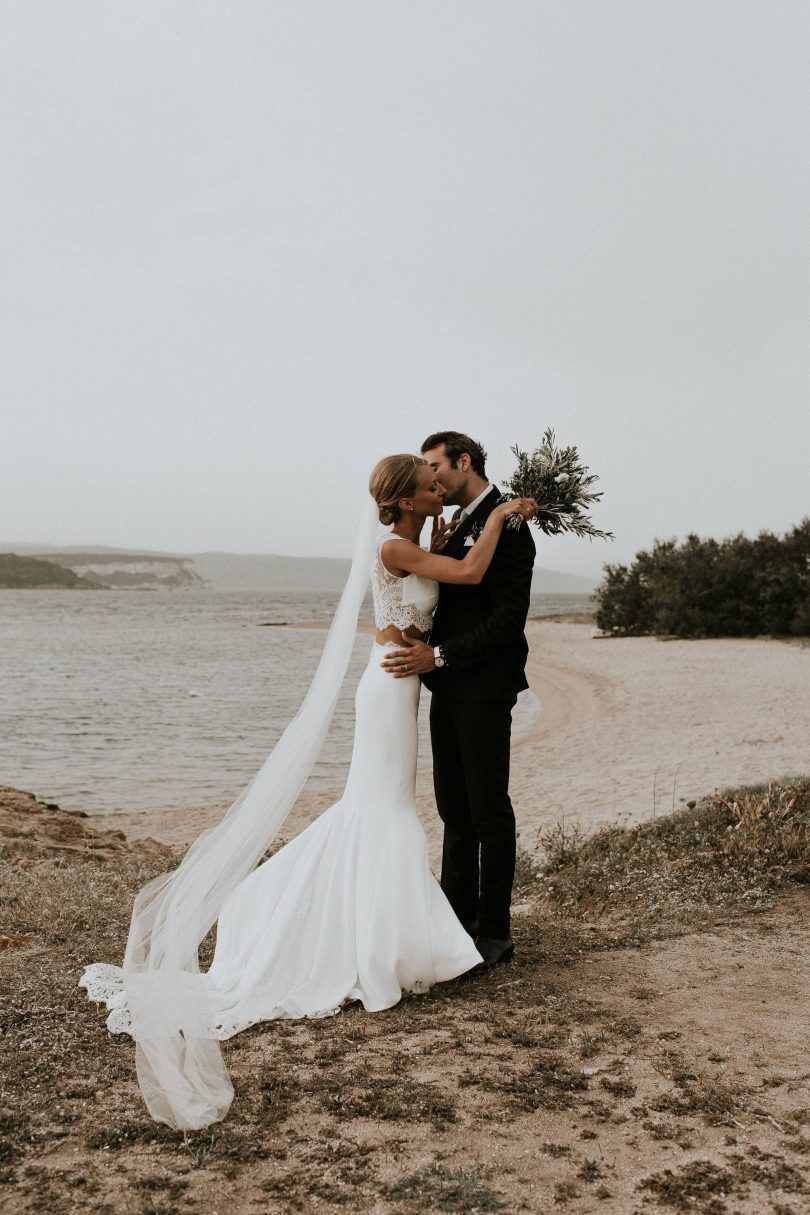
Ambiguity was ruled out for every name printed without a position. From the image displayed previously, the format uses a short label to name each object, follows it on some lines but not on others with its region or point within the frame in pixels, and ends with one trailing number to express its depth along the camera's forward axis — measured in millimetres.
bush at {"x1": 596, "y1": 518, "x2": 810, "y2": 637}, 34344
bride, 4152
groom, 4535
